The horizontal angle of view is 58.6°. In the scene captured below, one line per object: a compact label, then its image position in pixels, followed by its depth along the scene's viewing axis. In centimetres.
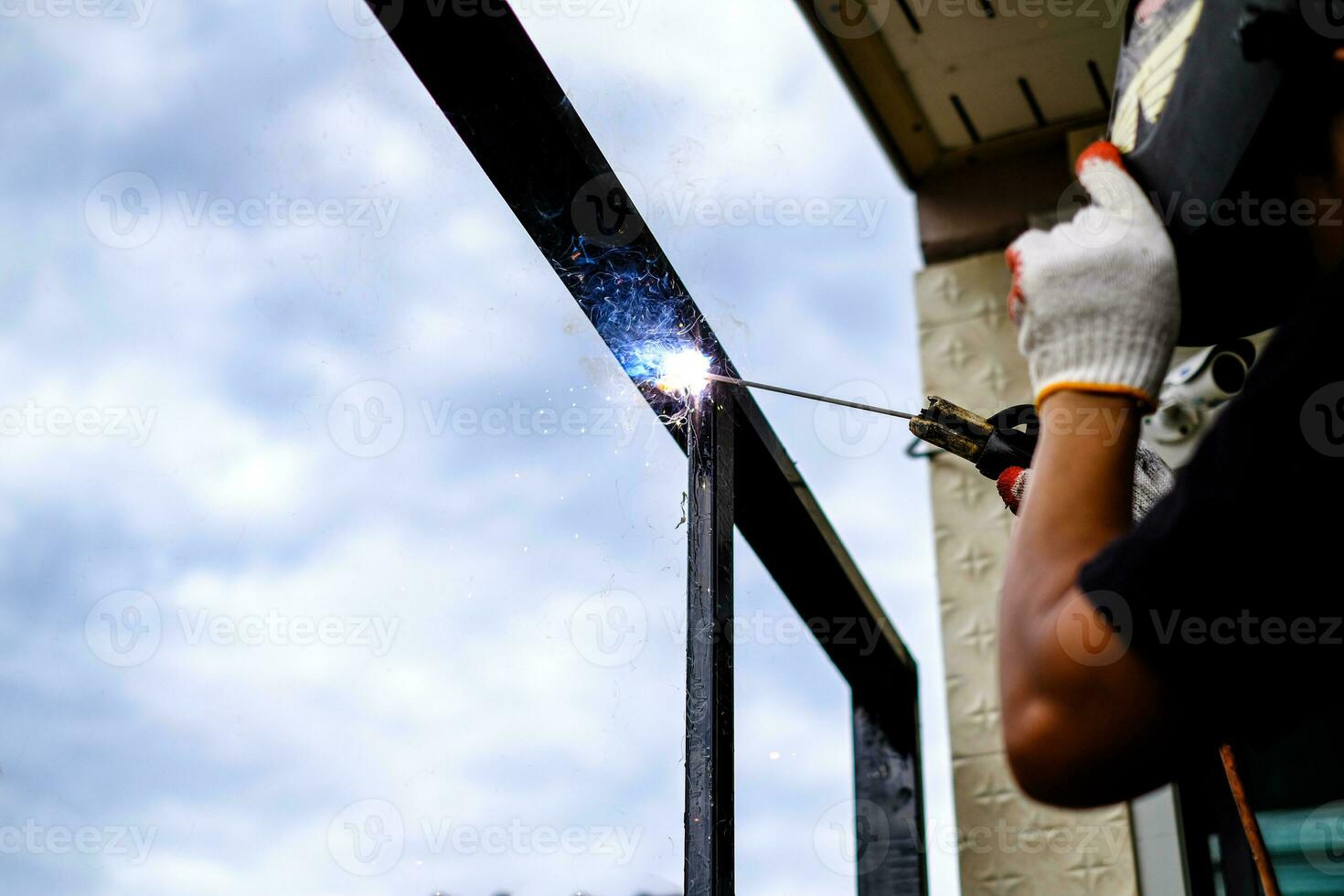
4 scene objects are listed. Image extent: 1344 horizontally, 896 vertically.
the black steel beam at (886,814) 202
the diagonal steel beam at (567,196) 100
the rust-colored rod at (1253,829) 91
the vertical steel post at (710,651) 114
